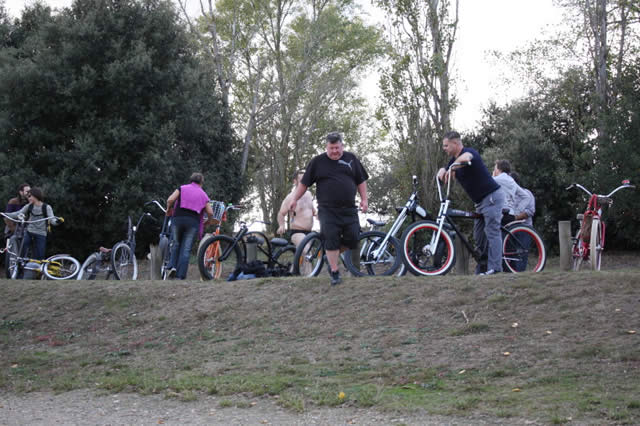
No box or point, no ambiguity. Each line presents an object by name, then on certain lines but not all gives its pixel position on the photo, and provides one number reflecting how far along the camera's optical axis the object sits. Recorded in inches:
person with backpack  550.6
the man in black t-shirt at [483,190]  377.4
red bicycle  469.1
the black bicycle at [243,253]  463.2
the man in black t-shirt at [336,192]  358.6
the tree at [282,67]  1207.6
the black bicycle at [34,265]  553.0
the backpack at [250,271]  457.4
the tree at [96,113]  816.3
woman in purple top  474.3
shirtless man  461.1
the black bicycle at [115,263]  553.0
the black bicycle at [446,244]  378.9
